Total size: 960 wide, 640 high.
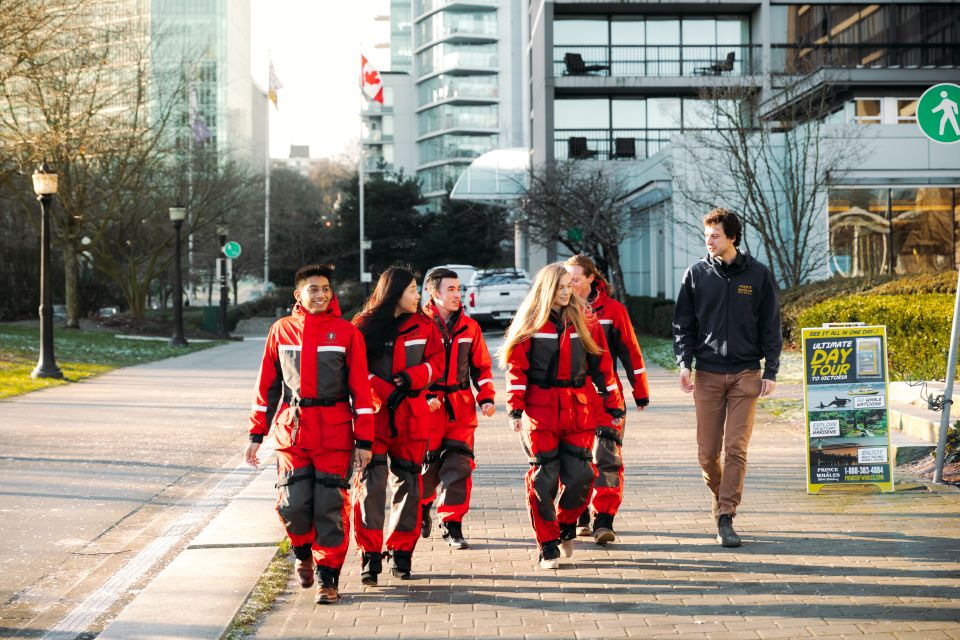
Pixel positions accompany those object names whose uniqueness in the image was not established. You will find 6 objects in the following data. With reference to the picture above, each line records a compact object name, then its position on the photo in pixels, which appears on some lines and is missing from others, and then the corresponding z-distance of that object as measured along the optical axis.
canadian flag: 58.78
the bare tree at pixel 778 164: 26.12
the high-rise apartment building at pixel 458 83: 97.88
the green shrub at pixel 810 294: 19.56
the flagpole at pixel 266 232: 60.56
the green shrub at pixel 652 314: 28.44
